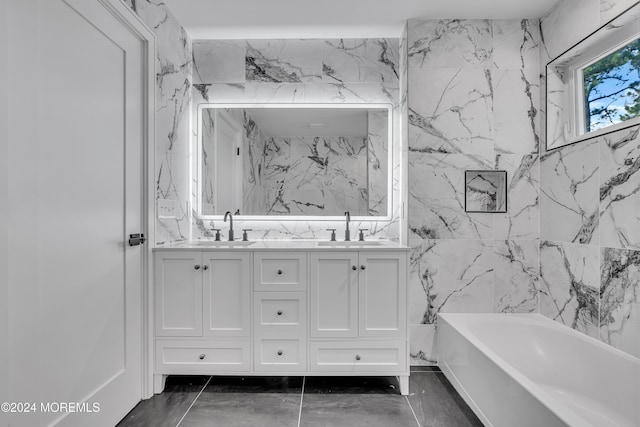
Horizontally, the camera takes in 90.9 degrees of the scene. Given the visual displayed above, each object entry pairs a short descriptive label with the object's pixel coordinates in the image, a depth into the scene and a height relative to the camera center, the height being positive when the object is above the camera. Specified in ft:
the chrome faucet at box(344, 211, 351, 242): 7.71 -0.50
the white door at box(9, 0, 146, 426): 3.81 -0.03
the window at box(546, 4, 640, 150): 5.42 +2.55
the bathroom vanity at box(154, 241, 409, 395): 6.13 -1.97
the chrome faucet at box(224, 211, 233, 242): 7.66 -0.23
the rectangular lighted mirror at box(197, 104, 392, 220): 7.95 +1.30
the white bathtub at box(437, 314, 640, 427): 4.19 -2.66
